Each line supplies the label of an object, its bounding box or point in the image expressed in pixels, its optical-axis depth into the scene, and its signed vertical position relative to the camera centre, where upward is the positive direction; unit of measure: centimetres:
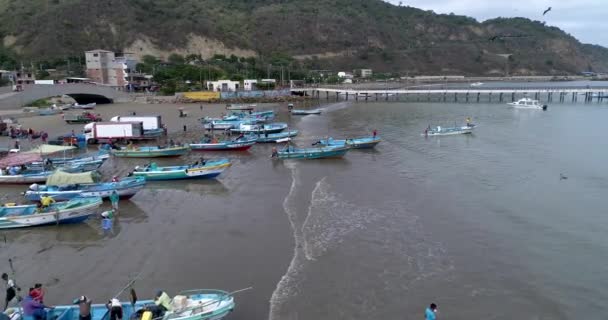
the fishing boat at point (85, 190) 2603 -558
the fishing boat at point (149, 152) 3894 -528
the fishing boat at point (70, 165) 3137 -518
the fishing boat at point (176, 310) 1353 -640
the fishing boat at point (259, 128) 5087 -470
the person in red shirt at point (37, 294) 1395 -601
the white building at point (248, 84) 10158 +13
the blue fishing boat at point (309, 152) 3900 -558
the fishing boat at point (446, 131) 5134 -539
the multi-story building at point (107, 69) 9756 +390
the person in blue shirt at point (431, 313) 1367 -663
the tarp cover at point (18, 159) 3047 -450
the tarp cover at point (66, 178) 2644 -498
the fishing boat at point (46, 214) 2211 -584
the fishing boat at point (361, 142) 4235 -532
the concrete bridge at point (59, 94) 6681 -74
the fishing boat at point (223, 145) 4275 -532
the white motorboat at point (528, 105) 8068 -434
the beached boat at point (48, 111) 6319 -300
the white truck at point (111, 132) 4541 -417
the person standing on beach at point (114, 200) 2498 -592
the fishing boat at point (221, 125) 5509 -456
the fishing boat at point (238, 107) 7776 -357
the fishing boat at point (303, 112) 7475 -438
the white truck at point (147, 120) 4915 -341
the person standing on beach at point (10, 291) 1478 -625
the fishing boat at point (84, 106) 7286 -272
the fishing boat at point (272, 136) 4839 -526
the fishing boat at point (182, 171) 3084 -550
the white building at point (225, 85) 9869 +11
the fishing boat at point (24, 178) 2953 -545
